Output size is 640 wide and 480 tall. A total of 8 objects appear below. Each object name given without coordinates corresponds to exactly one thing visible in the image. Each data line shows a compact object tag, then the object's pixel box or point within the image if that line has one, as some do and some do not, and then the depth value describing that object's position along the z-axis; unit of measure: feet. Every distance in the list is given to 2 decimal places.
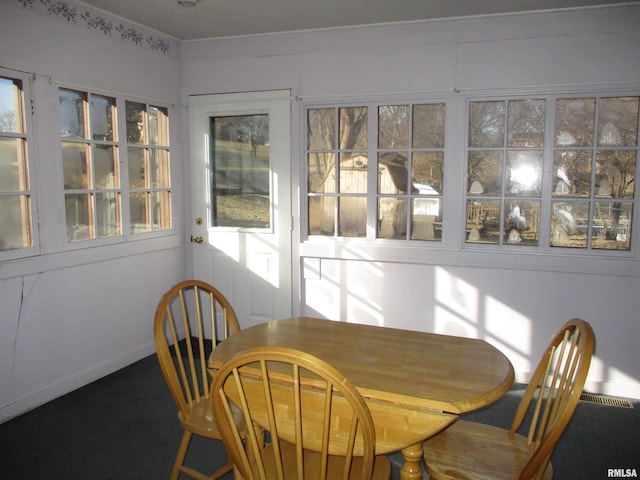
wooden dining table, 5.06
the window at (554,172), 10.45
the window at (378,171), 11.60
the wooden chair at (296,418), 4.37
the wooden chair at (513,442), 4.75
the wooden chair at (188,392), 6.45
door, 12.68
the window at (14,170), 9.00
